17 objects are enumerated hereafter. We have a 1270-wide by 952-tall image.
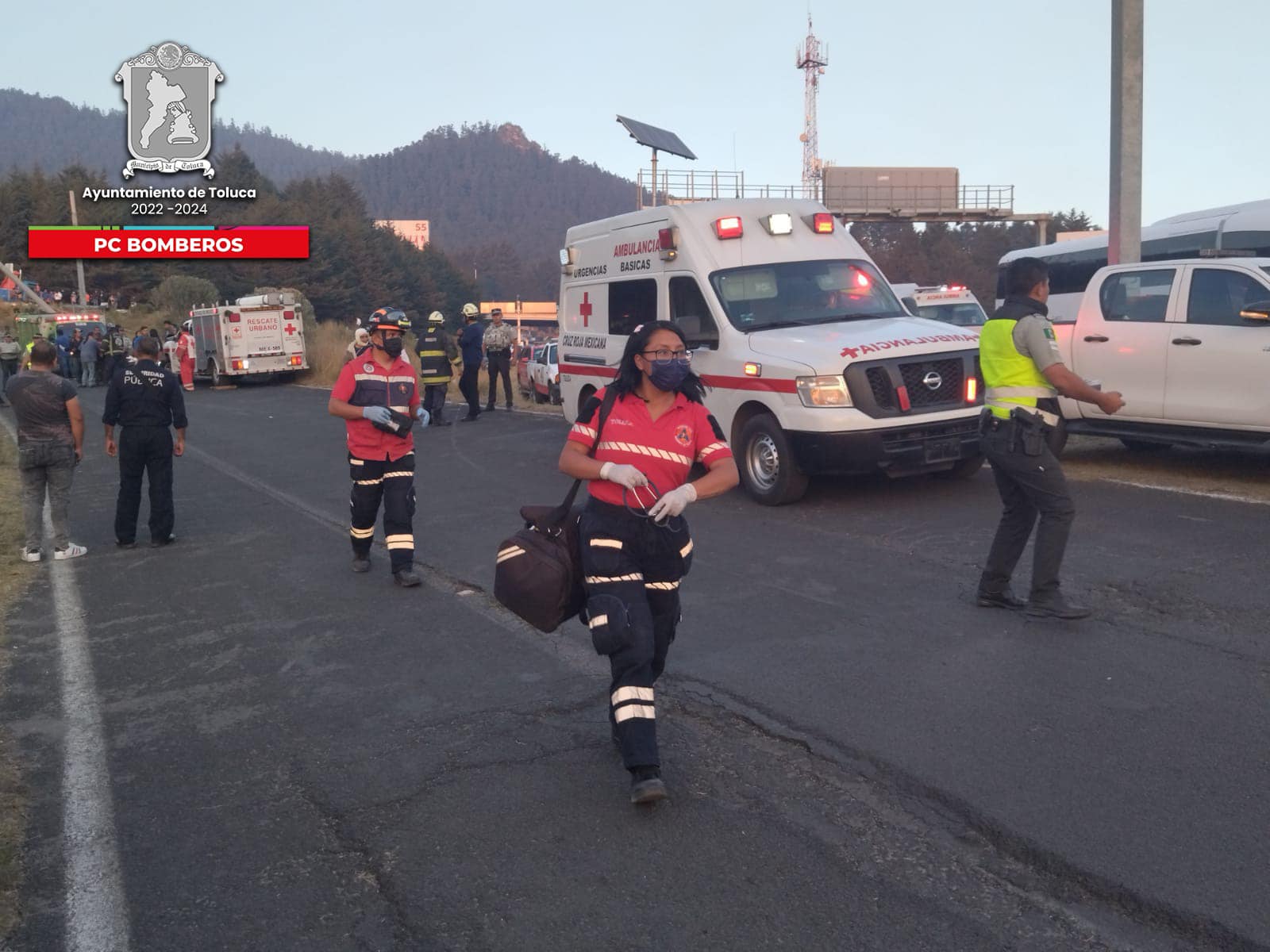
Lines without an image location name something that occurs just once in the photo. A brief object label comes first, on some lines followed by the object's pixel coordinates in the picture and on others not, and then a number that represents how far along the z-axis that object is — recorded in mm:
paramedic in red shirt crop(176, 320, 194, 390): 35562
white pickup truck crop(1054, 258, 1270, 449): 9609
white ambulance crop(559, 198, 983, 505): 9492
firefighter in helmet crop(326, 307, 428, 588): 7867
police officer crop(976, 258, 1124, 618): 6078
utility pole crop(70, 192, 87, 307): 57688
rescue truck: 34062
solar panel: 25438
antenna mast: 72688
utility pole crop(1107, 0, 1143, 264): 13758
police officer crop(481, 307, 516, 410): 20422
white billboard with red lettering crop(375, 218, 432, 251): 151375
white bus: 20109
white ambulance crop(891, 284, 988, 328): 21203
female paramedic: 4164
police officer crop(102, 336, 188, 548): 9805
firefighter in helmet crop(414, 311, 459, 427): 18359
